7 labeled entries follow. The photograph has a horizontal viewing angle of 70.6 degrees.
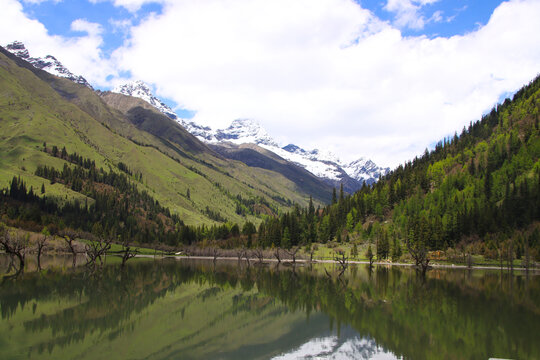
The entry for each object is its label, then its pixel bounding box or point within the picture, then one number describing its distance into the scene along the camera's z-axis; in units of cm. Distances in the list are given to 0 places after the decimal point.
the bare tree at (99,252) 9380
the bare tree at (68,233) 14620
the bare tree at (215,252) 16791
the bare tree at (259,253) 15225
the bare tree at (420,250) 9101
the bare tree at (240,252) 16562
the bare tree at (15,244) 7400
